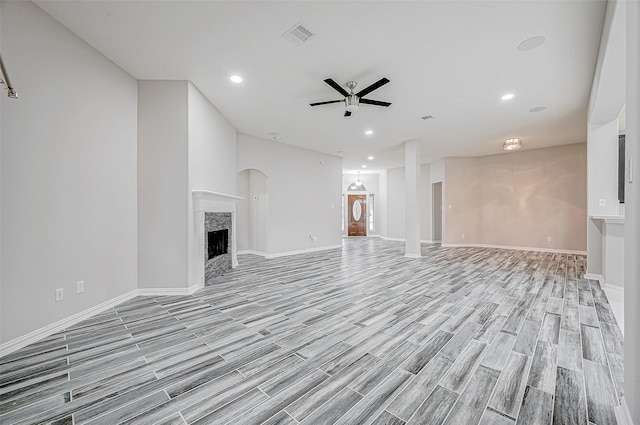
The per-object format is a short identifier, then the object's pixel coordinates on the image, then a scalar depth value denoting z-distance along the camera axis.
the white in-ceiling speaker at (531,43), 2.78
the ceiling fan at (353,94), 3.43
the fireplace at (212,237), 3.90
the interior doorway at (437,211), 9.93
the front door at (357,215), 12.28
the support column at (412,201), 6.69
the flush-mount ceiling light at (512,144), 6.52
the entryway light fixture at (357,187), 12.37
